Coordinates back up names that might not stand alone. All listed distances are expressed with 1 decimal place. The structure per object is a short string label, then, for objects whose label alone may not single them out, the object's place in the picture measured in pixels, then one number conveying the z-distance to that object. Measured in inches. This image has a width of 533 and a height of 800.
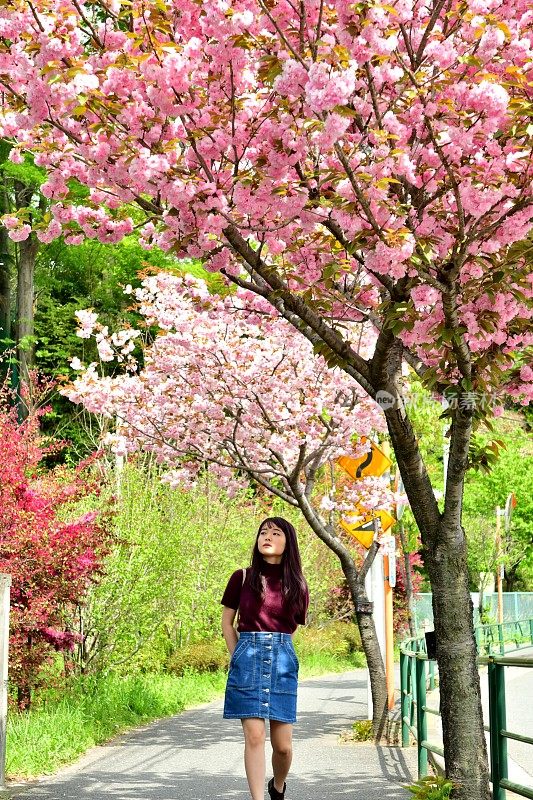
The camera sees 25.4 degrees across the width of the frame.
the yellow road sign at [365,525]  546.0
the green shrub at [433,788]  272.7
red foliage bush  428.1
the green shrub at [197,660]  847.7
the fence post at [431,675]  674.3
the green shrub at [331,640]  1146.7
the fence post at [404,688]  456.2
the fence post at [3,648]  324.8
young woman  252.8
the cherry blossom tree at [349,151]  230.5
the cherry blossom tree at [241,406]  555.6
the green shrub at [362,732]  513.4
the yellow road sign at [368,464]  552.7
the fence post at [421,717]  373.1
